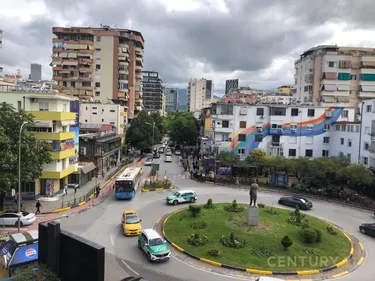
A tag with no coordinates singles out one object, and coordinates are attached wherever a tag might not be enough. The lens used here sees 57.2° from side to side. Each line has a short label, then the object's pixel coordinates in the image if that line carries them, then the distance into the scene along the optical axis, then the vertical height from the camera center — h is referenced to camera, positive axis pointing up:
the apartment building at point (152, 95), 177.00 +13.52
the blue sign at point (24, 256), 17.20 -7.14
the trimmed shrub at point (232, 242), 22.20 -7.75
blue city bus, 35.88 -7.10
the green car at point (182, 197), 34.81 -7.74
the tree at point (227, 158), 48.94 -4.95
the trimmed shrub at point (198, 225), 25.46 -7.66
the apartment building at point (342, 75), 66.19 +10.10
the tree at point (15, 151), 27.11 -2.88
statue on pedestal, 26.23 -5.16
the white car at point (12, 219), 26.39 -7.86
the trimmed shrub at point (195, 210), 28.16 -7.18
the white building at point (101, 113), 69.38 +1.21
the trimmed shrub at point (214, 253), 20.94 -7.93
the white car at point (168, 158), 68.80 -7.42
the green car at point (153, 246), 19.94 -7.50
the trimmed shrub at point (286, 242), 21.77 -7.39
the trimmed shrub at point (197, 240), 22.50 -7.76
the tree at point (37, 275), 14.07 -6.53
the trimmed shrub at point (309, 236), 23.32 -7.47
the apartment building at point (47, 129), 35.19 -1.15
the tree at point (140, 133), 72.19 -2.72
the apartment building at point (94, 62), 77.81 +13.32
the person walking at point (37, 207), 30.02 -7.83
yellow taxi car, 24.58 -7.58
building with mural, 52.97 -0.48
